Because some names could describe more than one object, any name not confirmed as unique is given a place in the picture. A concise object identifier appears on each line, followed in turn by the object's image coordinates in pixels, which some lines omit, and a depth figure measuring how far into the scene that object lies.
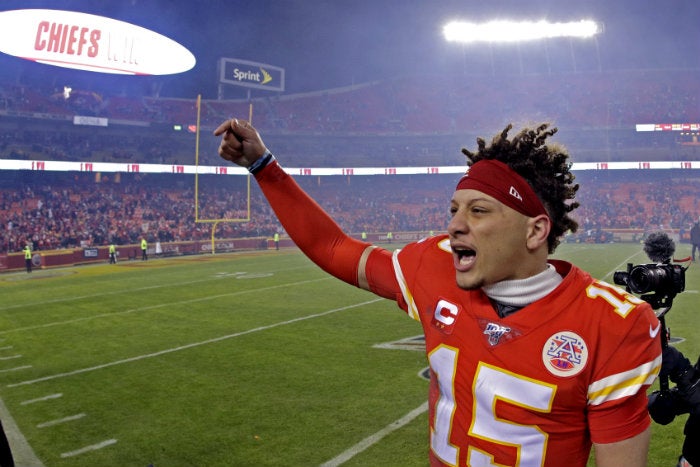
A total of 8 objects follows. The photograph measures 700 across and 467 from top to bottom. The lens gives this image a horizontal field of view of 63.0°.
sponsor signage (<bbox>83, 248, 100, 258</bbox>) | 24.81
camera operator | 2.62
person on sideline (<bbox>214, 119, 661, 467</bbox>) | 1.53
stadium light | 47.25
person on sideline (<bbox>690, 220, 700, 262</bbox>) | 20.52
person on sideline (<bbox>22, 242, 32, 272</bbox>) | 20.89
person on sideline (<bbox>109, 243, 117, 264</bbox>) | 23.88
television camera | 2.64
